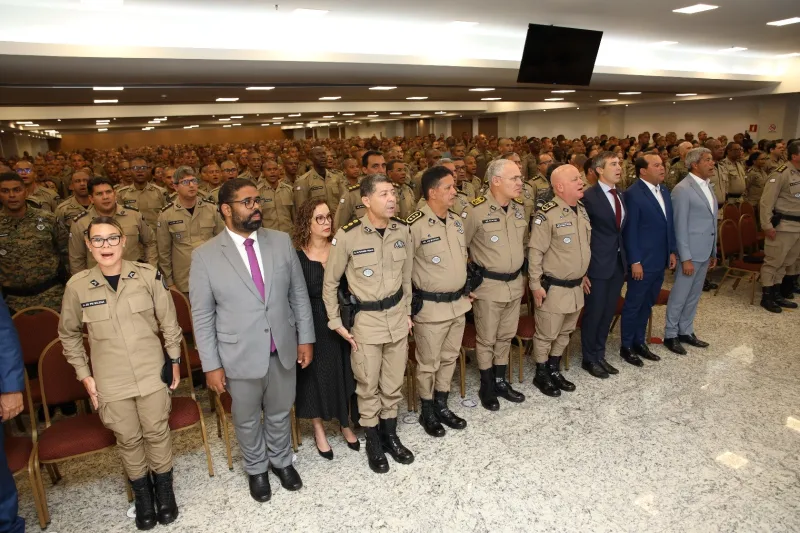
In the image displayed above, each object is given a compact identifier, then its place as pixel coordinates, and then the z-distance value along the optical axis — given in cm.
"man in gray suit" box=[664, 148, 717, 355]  425
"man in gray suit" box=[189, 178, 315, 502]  254
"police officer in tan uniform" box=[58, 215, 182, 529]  247
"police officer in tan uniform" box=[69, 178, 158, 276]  388
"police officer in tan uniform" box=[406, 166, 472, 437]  314
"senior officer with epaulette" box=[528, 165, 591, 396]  360
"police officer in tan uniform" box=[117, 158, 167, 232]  594
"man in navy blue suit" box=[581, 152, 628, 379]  384
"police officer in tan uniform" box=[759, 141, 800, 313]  501
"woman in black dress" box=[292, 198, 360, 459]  295
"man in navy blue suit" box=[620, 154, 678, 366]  405
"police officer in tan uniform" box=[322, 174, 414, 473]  285
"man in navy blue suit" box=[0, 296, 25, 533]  216
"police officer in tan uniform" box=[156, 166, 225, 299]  443
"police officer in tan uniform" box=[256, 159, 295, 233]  612
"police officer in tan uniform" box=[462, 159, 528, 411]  343
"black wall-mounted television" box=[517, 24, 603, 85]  666
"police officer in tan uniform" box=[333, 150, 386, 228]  513
